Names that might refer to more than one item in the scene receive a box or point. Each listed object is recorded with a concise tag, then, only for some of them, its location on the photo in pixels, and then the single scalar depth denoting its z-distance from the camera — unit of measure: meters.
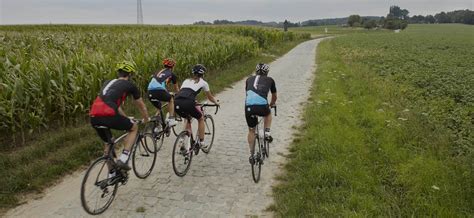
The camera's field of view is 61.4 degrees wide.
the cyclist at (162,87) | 8.70
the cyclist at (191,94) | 7.35
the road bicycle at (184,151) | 7.29
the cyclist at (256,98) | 7.09
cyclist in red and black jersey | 5.79
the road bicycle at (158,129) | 7.86
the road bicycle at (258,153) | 7.17
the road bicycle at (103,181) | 5.77
